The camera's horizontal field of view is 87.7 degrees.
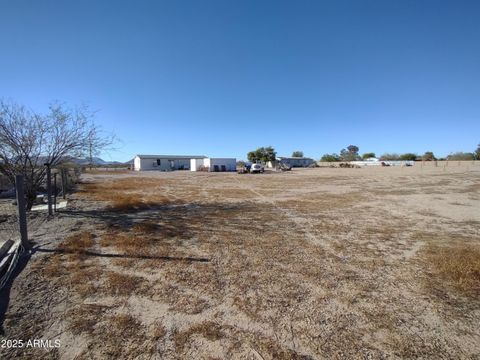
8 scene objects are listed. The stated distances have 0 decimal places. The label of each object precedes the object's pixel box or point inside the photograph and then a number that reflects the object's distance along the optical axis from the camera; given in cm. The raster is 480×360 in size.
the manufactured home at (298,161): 9144
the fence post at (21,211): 491
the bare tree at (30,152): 789
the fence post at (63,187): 1168
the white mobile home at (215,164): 5384
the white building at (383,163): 7929
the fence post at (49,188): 753
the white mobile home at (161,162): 6022
